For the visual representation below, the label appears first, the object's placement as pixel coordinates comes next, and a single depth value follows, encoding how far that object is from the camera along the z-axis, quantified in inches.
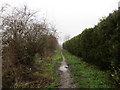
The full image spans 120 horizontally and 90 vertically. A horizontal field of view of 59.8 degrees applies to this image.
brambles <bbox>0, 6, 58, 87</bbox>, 238.7
